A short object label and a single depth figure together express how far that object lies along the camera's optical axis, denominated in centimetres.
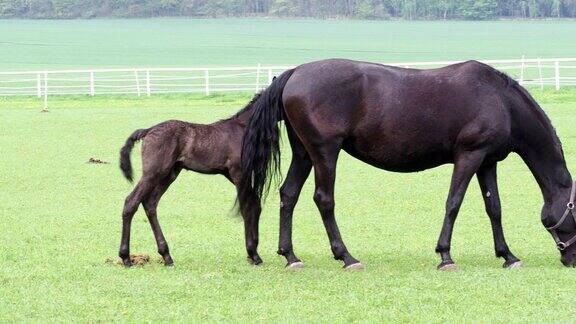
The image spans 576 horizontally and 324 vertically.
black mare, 1592
